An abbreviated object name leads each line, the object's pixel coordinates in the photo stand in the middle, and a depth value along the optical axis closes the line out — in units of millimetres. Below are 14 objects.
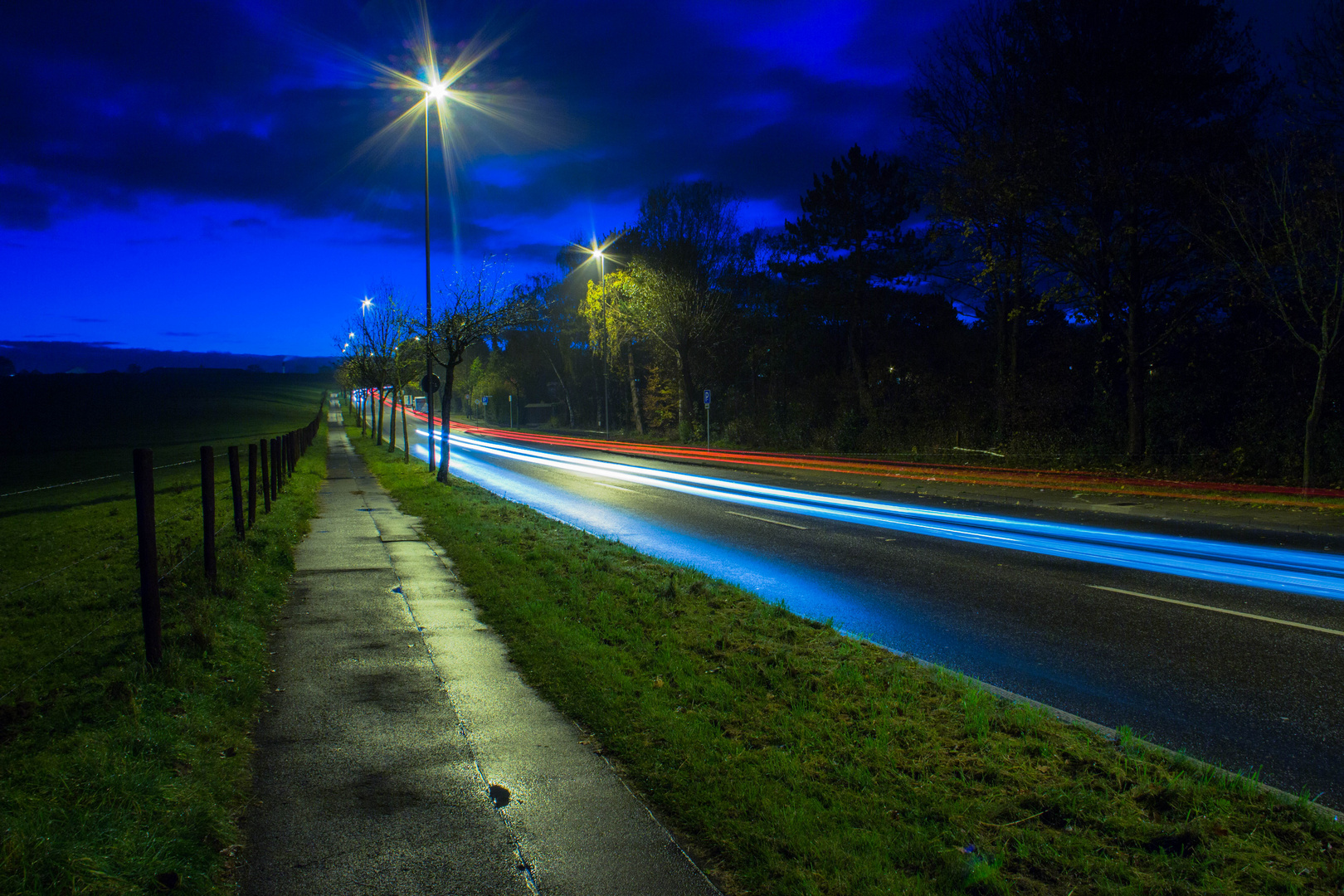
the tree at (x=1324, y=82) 14609
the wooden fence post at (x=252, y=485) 12008
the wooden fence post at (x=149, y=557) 5246
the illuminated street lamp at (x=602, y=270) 44219
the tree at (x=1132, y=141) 19141
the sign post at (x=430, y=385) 23341
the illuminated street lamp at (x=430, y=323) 20641
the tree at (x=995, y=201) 20844
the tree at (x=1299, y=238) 14414
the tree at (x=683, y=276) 39281
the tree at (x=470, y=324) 23703
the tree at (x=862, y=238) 34156
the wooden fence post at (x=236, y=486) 9953
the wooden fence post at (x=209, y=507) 7617
